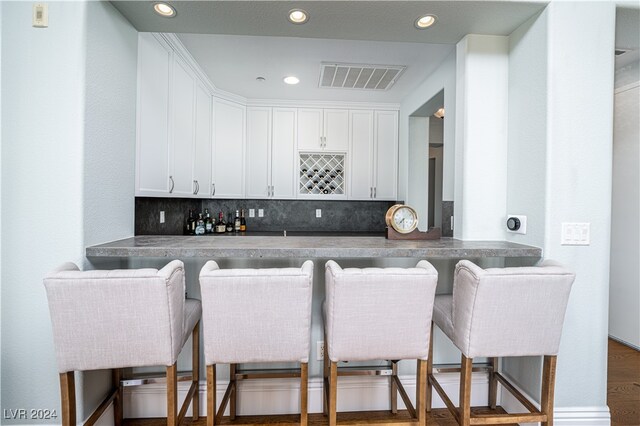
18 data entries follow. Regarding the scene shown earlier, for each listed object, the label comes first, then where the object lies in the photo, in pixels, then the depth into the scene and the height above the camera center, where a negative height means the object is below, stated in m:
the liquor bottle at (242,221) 3.84 -0.14
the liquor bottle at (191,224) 3.28 -0.16
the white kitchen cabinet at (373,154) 3.66 +0.66
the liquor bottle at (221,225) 3.59 -0.19
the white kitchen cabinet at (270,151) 3.59 +0.68
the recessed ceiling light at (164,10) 1.54 +1.00
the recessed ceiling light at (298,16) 1.57 +0.99
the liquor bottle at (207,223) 3.47 -0.16
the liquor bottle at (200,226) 3.22 -0.18
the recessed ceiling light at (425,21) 1.63 +1.01
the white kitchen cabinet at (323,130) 3.63 +0.94
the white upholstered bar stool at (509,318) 1.23 -0.43
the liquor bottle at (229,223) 3.77 -0.17
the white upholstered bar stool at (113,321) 1.13 -0.42
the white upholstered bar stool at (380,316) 1.20 -0.41
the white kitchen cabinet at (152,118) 1.91 +0.59
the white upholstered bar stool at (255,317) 1.16 -0.41
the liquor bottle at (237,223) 3.77 -0.17
